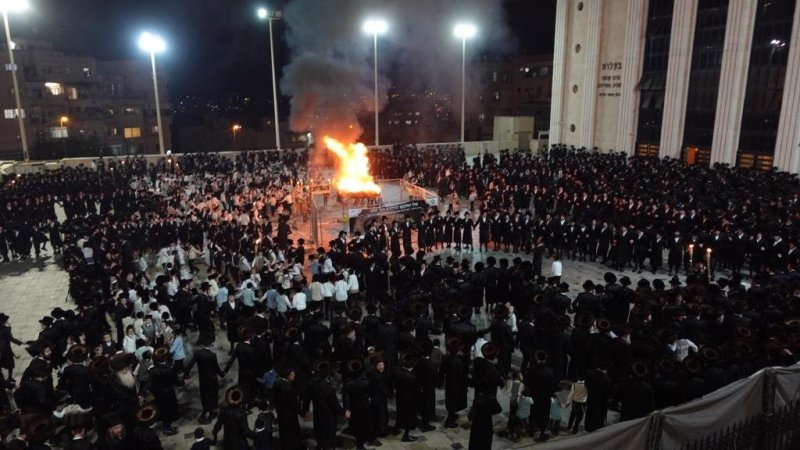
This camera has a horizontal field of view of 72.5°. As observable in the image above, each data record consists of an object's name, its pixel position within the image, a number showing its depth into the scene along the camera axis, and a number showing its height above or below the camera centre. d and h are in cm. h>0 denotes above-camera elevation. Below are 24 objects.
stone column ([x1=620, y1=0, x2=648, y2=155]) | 3316 +340
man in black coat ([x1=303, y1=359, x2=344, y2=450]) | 764 -380
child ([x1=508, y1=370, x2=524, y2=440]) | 800 -392
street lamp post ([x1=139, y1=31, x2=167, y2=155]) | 2969 +489
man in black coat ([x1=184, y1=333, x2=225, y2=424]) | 859 -382
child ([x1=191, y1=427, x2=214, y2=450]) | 632 -358
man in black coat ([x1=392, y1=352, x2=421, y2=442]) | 795 -382
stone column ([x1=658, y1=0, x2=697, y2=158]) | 3060 +296
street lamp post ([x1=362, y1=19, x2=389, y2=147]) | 3272 +622
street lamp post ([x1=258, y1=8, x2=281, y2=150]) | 3145 +662
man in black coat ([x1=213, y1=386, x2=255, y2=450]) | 705 -374
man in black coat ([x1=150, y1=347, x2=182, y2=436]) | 822 -381
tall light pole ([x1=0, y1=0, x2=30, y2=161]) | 2577 +598
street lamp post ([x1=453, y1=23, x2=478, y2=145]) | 3509 +633
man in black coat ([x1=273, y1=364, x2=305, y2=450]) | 761 -389
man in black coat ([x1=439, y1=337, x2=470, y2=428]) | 820 -374
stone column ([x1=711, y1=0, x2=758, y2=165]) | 2791 +250
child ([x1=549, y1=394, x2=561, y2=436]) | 811 -412
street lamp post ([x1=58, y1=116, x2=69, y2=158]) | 4578 +102
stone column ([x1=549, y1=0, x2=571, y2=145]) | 3831 +385
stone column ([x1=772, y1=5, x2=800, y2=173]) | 2583 +35
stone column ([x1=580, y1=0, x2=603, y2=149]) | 3559 +381
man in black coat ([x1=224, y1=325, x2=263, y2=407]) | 883 -355
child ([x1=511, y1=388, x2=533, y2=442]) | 796 -405
